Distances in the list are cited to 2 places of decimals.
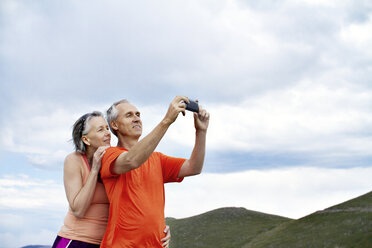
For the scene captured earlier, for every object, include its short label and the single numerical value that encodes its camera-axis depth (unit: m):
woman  4.60
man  4.17
